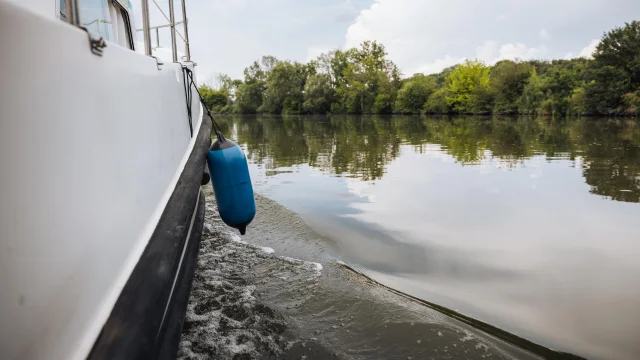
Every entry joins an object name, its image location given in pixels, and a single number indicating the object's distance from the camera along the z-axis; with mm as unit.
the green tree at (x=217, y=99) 78725
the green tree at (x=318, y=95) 59469
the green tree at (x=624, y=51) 31172
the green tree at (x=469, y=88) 42250
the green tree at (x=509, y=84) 39522
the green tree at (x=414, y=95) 48281
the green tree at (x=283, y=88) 65875
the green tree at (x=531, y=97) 35781
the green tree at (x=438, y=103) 45262
